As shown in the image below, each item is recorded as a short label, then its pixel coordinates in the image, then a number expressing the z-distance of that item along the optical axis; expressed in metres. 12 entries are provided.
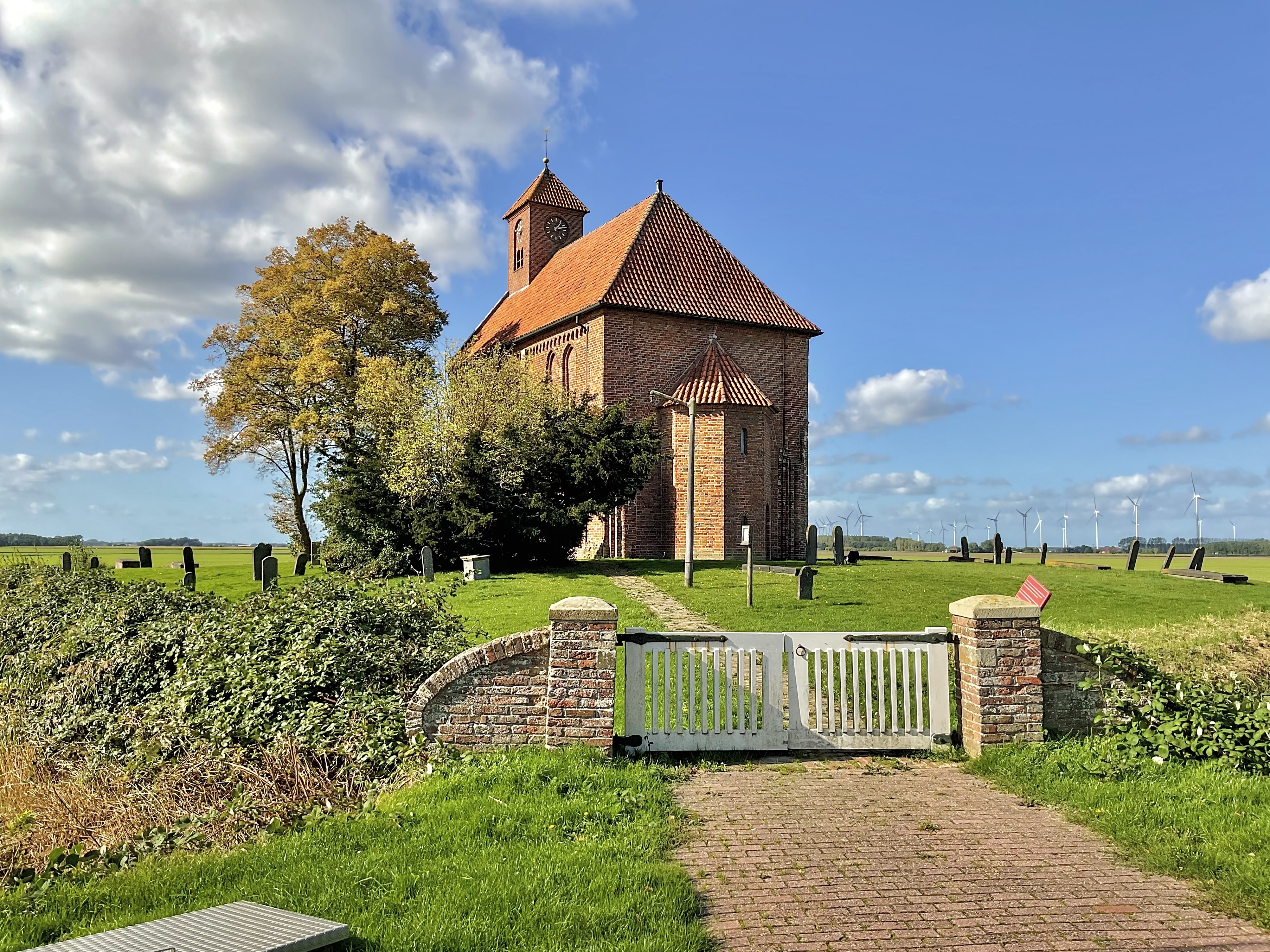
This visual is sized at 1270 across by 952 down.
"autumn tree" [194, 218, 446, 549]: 38.81
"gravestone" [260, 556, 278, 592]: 22.69
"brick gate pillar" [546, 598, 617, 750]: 7.52
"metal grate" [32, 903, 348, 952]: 3.95
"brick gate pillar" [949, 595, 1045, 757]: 7.98
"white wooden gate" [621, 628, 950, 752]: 7.93
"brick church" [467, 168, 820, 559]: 31.47
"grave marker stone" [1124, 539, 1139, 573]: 31.56
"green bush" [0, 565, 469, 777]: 8.23
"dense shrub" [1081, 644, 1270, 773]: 7.78
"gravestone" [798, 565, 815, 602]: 18.64
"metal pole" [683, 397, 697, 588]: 21.78
